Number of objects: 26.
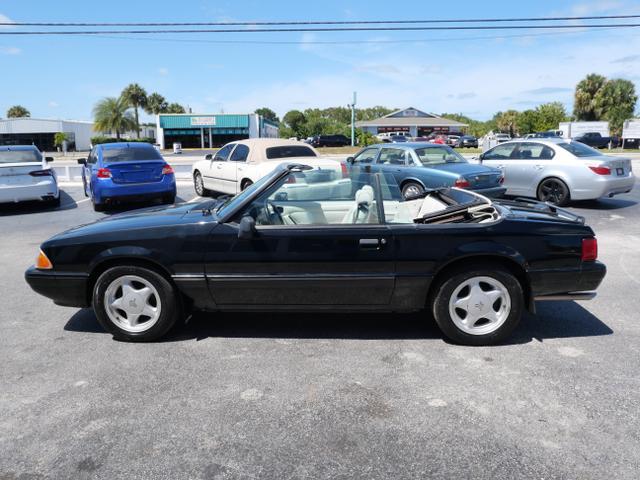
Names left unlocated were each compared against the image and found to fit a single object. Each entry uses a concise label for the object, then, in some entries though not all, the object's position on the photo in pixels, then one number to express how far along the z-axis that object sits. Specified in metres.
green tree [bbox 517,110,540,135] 59.91
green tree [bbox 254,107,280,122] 145.75
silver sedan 10.59
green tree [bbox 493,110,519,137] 77.75
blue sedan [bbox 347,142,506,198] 9.85
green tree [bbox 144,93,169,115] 82.69
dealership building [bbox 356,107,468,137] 79.00
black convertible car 4.04
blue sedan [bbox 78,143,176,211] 10.73
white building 66.81
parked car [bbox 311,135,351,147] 55.31
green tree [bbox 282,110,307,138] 99.49
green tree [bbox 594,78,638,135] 55.97
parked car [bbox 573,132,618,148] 44.34
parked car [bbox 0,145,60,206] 11.11
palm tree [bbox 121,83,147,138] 68.69
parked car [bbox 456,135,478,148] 50.53
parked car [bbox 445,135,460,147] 51.09
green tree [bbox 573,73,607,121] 57.00
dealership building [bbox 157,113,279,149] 62.25
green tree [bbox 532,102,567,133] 58.94
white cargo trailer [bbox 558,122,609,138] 48.98
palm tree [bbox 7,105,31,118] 101.88
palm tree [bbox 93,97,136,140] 62.28
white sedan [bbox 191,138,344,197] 11.20
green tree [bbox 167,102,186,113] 94.25
